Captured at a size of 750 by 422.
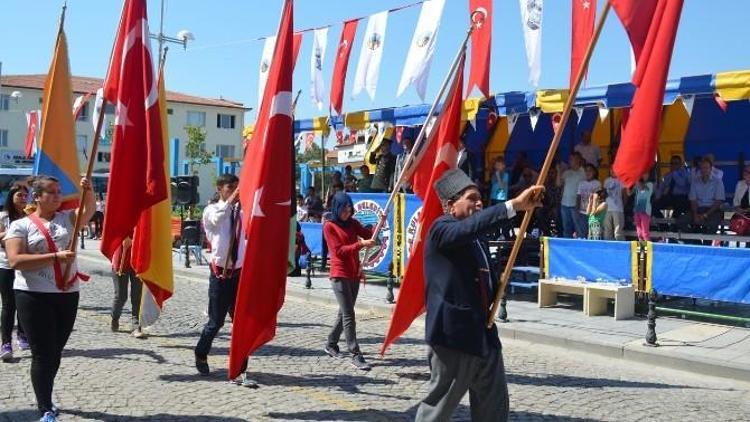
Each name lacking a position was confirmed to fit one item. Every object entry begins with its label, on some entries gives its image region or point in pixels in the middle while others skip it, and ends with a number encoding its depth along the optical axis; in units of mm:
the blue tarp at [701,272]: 9820
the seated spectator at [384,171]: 16172
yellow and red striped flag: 7770
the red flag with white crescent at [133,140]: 6211
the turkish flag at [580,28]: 10859
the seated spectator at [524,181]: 15031
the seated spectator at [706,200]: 12617
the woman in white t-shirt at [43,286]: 5426
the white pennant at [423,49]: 12922
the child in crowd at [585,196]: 12766
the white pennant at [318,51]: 15617
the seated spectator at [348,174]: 17703
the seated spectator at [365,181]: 16734
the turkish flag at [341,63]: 15117
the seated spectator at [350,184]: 16891
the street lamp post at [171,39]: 21623
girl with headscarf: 7762
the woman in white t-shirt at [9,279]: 7723
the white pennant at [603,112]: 12266
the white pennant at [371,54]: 14414
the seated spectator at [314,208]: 18422
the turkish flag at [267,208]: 5691
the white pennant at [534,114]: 13125
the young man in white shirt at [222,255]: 7117
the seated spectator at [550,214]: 14570
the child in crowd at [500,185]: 14641
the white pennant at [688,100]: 11055
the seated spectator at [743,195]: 12492
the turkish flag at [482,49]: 11945
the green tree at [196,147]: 59469
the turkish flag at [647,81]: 4973
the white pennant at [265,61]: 15688
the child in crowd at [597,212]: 12376
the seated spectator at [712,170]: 12727
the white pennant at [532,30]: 11727
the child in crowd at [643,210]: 12383
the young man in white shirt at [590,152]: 15000
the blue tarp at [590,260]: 11086
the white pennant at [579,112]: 13434
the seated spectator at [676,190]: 13227
